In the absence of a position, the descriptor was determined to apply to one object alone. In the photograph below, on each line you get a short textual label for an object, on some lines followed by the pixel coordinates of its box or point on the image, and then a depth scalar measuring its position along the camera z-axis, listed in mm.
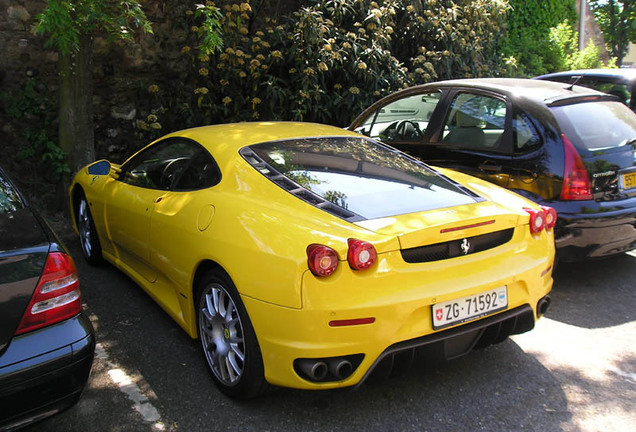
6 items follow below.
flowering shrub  8055
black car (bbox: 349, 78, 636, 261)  4211
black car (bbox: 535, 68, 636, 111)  6590
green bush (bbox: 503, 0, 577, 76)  12797
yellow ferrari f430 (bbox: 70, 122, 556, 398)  2564
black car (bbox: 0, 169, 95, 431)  2297
